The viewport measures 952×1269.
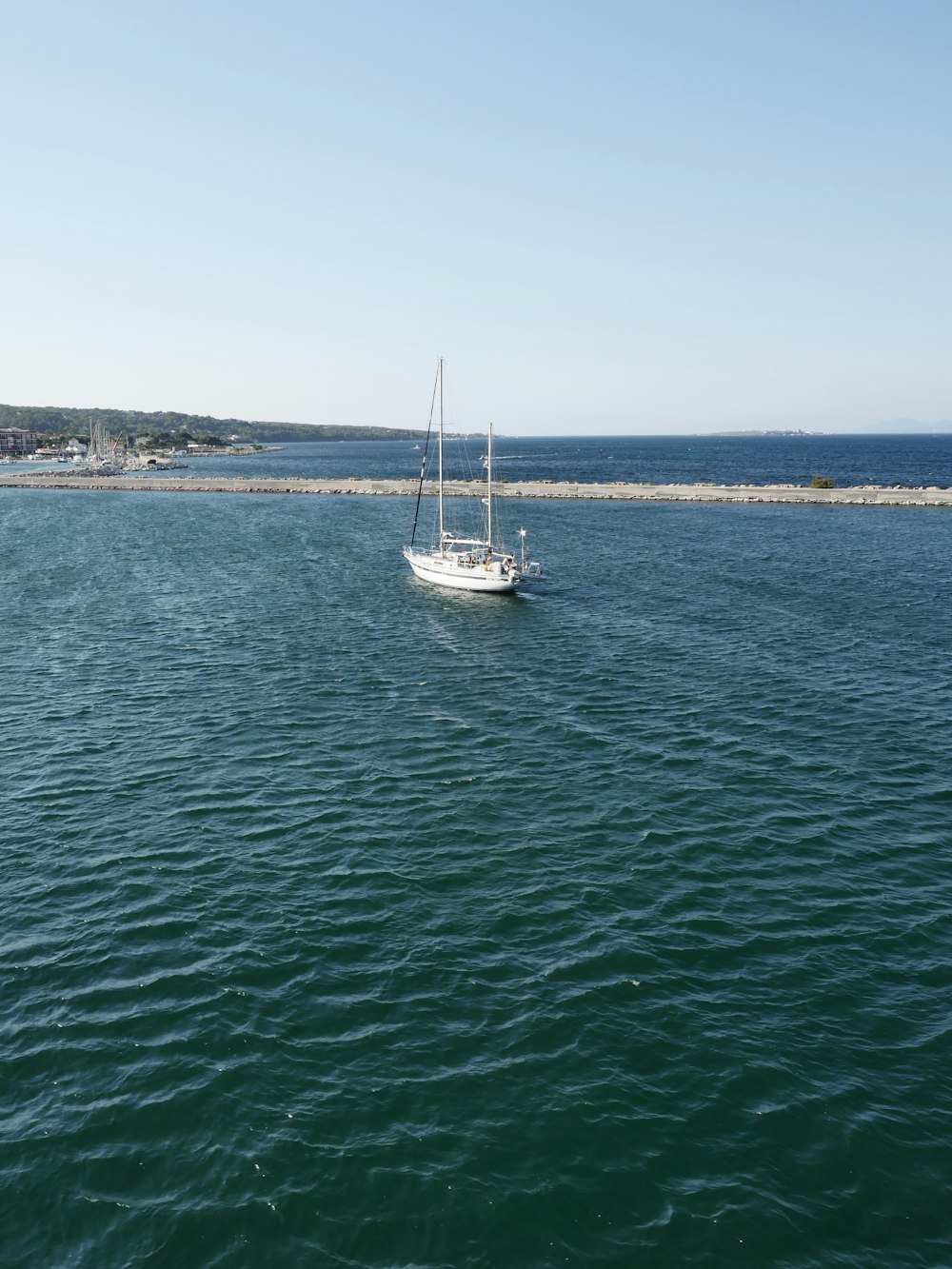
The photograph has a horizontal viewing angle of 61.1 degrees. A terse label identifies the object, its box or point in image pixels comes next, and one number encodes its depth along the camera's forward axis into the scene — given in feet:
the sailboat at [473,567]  257.96
